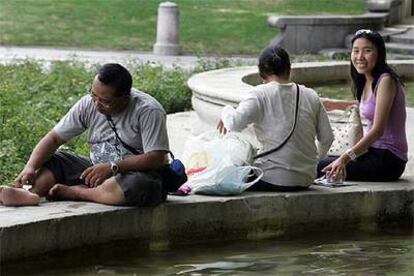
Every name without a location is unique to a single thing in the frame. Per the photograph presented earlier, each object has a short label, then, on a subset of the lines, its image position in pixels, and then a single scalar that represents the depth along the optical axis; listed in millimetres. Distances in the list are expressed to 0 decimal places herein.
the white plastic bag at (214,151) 13594
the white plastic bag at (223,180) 13187
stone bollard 46437
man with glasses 12367
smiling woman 14297
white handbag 14711
